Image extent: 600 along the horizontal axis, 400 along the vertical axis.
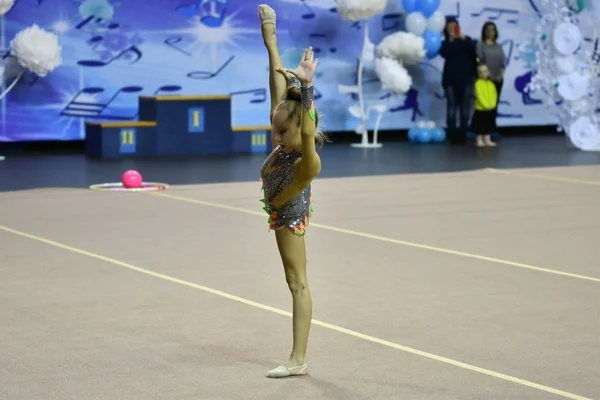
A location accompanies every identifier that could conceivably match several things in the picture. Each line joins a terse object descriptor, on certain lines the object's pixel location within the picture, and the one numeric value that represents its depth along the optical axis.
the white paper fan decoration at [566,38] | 16.39
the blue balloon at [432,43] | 17.95
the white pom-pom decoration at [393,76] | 17.47
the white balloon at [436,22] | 18.11
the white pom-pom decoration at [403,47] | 17.56
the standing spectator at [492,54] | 17.84
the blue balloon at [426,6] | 18.09
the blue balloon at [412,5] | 18.09
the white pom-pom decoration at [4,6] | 14.58
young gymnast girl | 4.79
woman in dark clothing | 18.11
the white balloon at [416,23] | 17.92
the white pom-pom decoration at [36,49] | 15.17
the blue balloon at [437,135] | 18.95
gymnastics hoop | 11.90
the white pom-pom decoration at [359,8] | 17.02
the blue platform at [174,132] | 16.11
